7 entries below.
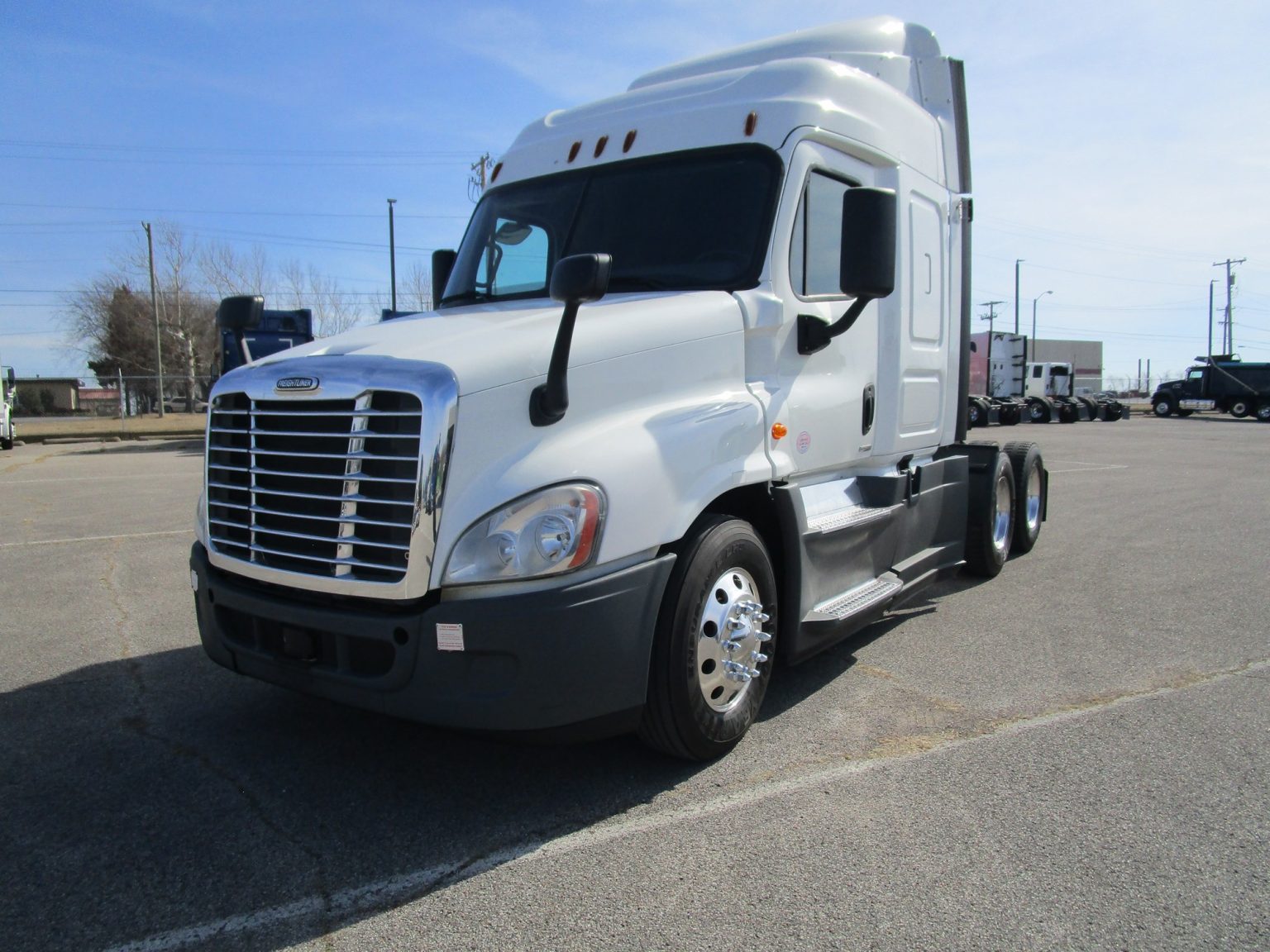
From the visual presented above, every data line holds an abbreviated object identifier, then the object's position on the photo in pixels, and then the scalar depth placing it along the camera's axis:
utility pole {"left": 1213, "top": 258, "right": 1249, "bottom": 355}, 78.38
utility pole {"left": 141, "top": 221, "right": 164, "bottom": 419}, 41.40
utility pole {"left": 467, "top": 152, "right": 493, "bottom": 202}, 26.69
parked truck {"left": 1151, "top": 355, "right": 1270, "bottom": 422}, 40.44
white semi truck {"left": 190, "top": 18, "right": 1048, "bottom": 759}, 3.06
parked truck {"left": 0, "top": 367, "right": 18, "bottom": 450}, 24.33
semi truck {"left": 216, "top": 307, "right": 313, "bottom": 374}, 19.83
